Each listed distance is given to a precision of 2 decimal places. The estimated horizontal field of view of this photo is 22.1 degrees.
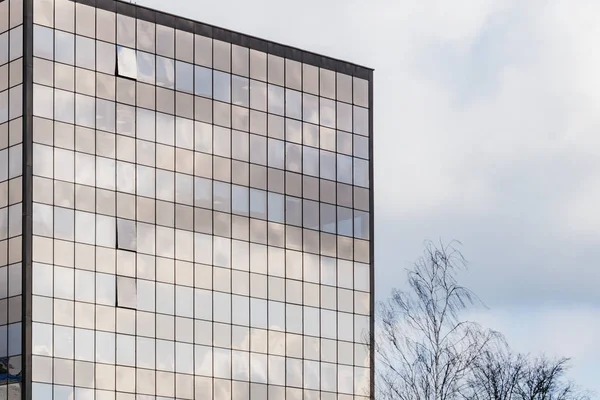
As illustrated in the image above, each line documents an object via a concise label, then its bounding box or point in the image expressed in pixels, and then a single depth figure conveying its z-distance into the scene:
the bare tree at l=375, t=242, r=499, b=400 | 66.38
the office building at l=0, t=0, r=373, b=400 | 87.75
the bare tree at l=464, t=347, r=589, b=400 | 70.25
